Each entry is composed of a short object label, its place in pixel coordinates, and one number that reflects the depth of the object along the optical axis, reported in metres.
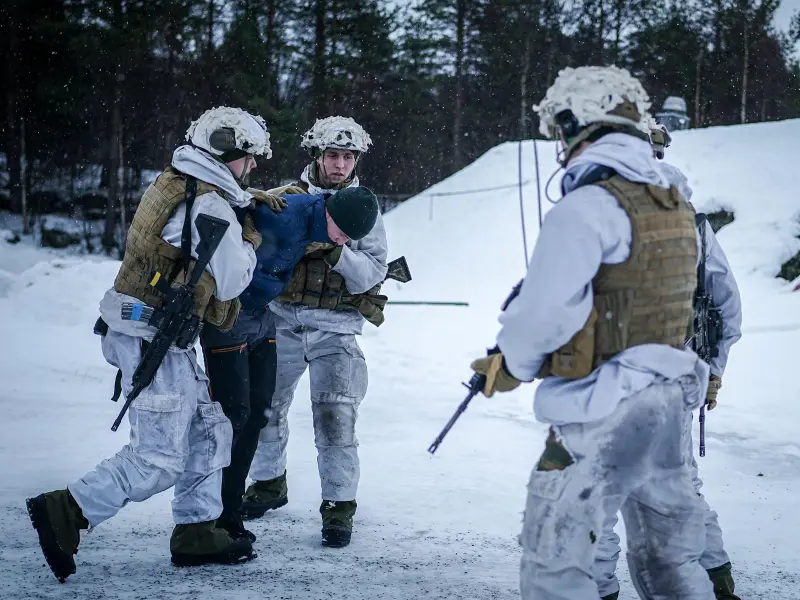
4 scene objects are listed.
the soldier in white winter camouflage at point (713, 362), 3.17
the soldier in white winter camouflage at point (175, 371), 3.34
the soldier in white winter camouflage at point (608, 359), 2.32
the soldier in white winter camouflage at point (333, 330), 4.25
